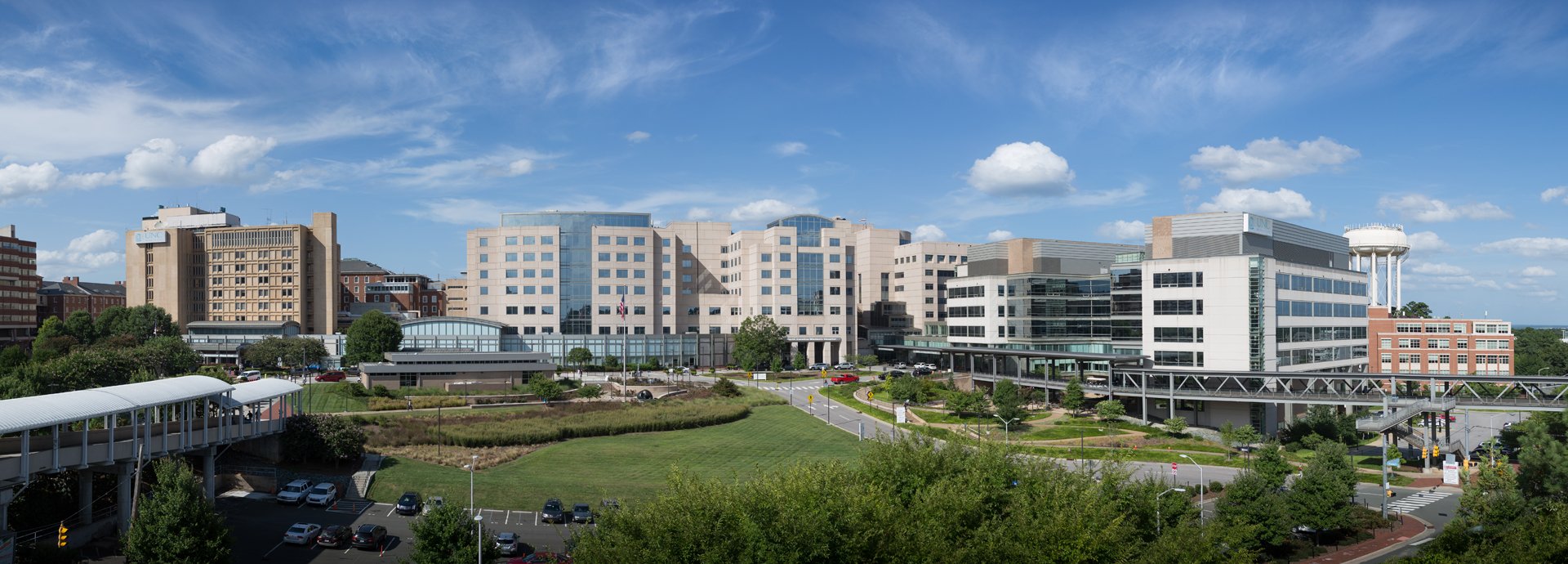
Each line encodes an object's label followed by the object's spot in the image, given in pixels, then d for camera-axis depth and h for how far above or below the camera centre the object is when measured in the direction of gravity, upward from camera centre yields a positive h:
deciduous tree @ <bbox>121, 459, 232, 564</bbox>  40.25 -9.86
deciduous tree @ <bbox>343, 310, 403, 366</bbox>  123.81 -5.19
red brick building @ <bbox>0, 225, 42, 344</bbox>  155.88 +2.29
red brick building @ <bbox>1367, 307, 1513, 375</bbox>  139.12 -8.11
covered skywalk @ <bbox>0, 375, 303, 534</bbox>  43.78 -7.17
